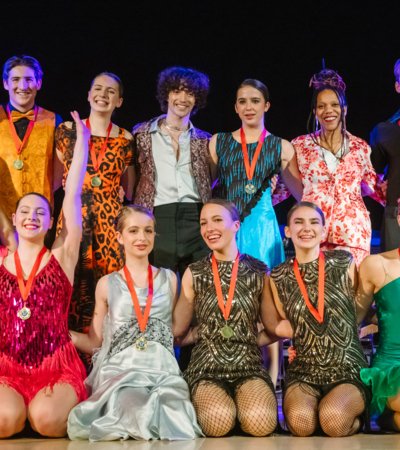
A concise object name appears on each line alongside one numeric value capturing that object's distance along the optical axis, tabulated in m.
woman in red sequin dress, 3.67
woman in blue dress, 4.45
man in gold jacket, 4.45
